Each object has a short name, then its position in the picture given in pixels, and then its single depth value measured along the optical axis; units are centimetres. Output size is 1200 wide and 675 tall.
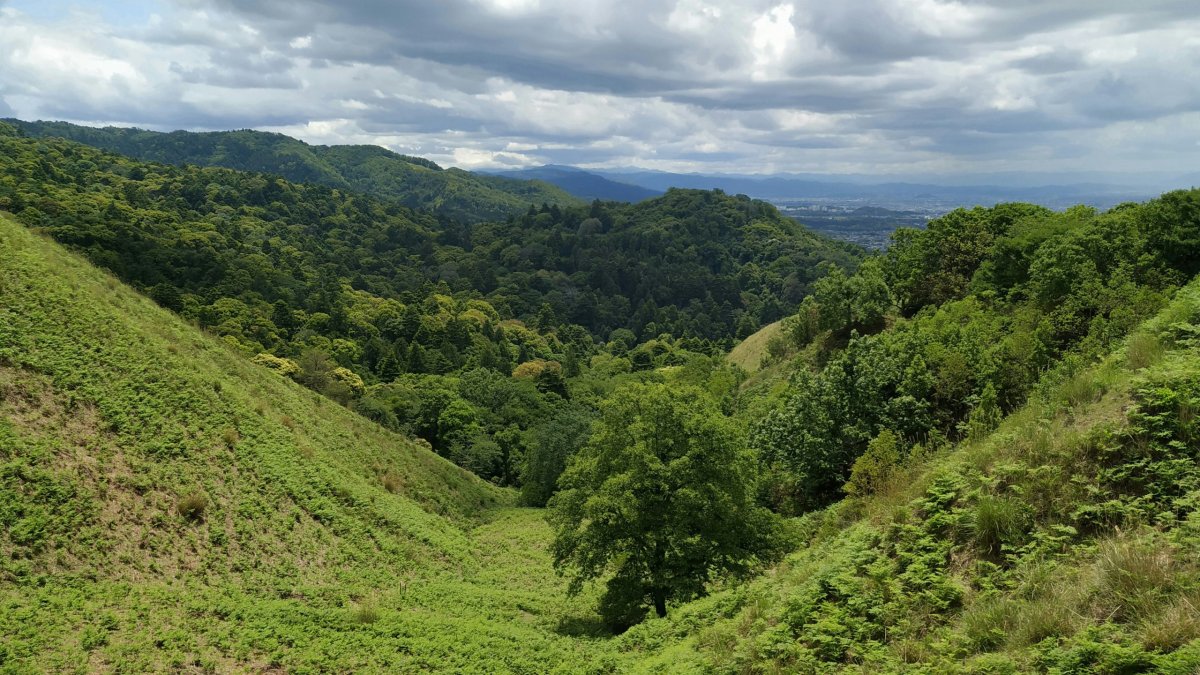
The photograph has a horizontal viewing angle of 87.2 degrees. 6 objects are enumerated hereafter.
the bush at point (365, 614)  1305
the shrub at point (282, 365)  5953
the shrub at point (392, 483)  2509
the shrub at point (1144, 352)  951
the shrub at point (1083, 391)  941
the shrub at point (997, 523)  782
